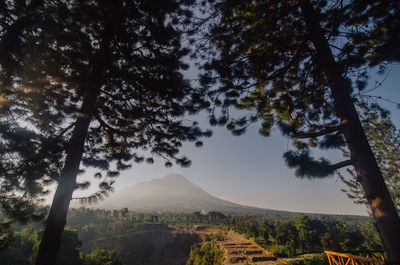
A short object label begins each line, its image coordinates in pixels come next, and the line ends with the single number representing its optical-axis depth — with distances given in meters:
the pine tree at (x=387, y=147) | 9.47
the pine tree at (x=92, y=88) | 2.97
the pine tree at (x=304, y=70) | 2.43
